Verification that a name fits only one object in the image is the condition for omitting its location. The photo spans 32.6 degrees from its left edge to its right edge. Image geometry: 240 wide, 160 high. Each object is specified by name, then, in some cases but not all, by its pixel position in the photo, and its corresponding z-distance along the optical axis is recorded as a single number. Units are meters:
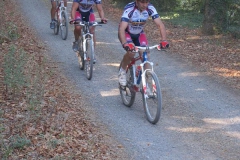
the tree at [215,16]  14.16
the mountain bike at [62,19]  13.21
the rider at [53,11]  13.73
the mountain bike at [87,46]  9.30
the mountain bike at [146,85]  6.88
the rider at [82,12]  9.67
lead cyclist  6.99
